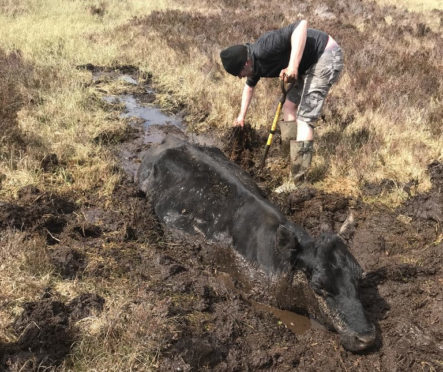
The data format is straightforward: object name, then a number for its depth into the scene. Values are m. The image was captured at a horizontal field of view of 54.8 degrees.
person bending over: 5.45
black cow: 3.68
